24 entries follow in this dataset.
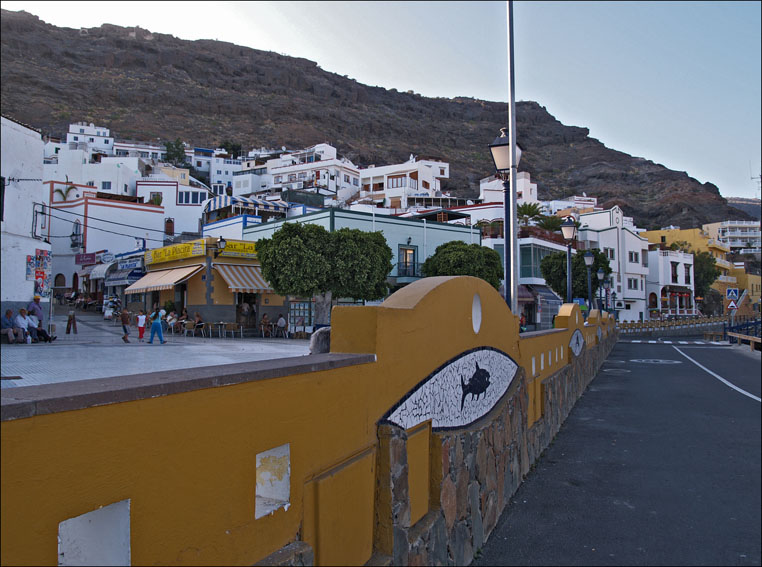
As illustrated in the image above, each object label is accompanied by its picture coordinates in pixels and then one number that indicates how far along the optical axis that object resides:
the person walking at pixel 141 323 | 19.30
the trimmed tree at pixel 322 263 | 23.91
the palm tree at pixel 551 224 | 48.47
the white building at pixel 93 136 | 85.31
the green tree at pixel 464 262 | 32.06
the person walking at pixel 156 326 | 17.67
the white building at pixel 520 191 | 76.58
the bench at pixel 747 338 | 24.33
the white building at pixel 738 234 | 106.69
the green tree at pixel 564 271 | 39.53
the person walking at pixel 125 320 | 18.64
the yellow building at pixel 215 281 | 26.56
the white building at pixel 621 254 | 52.84
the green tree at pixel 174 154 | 90.75
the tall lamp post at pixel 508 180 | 8.90
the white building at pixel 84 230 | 44.84
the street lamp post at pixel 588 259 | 20.77
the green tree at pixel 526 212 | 50.81
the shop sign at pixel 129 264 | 32.66
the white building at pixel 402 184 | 73.38
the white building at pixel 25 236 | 14.73
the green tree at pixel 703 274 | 69.25
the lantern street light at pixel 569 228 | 17.25
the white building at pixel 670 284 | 61.34
